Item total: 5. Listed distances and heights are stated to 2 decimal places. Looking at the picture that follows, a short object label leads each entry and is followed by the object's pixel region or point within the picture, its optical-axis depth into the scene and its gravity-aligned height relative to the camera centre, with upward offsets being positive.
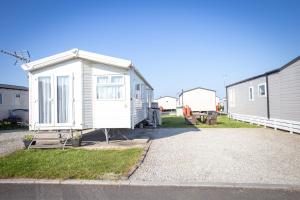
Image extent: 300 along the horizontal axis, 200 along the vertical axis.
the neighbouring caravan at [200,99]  25.29 +0.73
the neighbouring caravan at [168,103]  35.68 +0.37
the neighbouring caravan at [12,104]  15.46 +0.33
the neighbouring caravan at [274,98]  9.05 +0.30
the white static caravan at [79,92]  7.29 +0.54
